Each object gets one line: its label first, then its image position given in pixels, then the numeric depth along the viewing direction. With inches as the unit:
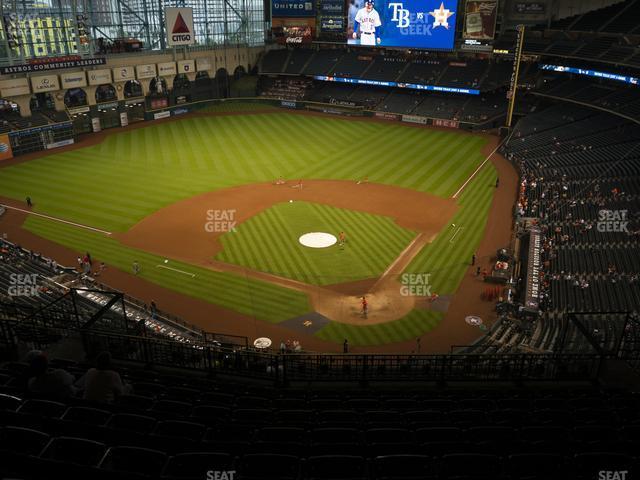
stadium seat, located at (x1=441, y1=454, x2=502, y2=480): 285.4
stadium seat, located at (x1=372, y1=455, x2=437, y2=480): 284.8
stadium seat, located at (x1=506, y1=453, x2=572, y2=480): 285.1
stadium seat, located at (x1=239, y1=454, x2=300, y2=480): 267.9
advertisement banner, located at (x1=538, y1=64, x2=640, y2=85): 1894.7
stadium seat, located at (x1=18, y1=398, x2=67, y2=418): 305.4
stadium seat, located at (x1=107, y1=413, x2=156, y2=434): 301.9
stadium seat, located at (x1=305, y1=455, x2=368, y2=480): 274.8
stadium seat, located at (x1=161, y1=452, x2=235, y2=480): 251.4
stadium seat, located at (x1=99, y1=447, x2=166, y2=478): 253.1
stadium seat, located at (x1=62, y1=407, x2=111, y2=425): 302.4
